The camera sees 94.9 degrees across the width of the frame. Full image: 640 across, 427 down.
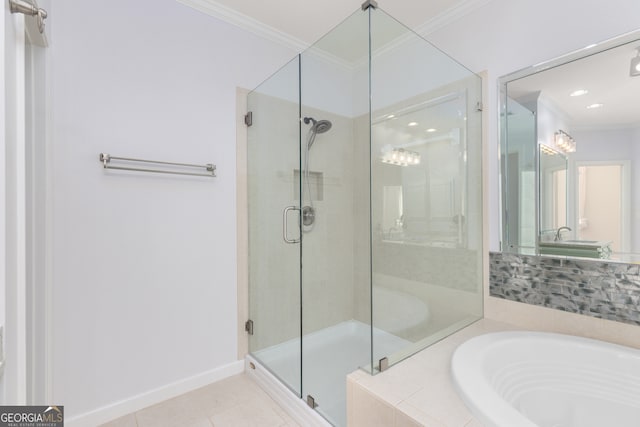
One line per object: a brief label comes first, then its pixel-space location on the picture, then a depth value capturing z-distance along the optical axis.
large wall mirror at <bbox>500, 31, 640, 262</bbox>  1.44
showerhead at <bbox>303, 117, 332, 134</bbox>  1.94
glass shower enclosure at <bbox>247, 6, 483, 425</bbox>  1.60
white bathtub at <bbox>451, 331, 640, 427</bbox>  1.24
